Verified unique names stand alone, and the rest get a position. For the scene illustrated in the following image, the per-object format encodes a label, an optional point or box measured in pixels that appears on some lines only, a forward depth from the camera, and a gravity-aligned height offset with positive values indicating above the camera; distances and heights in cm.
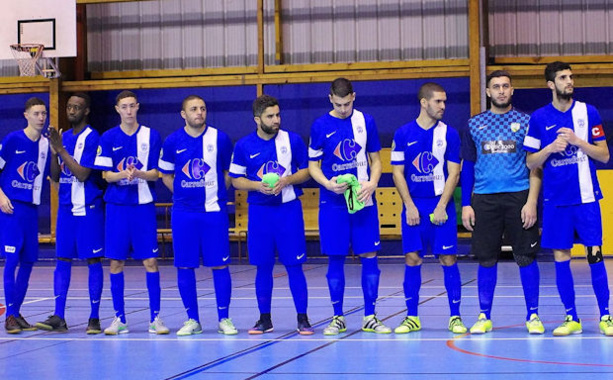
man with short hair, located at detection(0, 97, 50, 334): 828 +5
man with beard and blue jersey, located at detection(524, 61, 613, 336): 702 +14
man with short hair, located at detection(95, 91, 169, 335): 787 +3
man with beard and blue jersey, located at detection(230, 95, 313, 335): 768 +1
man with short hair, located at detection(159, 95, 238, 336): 773 +0
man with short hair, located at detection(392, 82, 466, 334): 749 +9
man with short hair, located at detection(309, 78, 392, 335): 760 +7
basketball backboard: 1748 +364
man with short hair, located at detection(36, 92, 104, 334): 801 -5
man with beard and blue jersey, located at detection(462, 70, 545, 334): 724 +4
